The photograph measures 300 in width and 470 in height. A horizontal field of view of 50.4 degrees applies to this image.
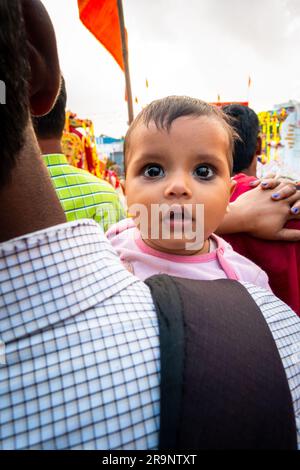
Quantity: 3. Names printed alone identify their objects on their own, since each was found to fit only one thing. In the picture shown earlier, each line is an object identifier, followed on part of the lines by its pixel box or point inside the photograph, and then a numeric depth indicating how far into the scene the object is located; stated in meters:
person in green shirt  0.44
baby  0.26
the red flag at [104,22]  3.16
